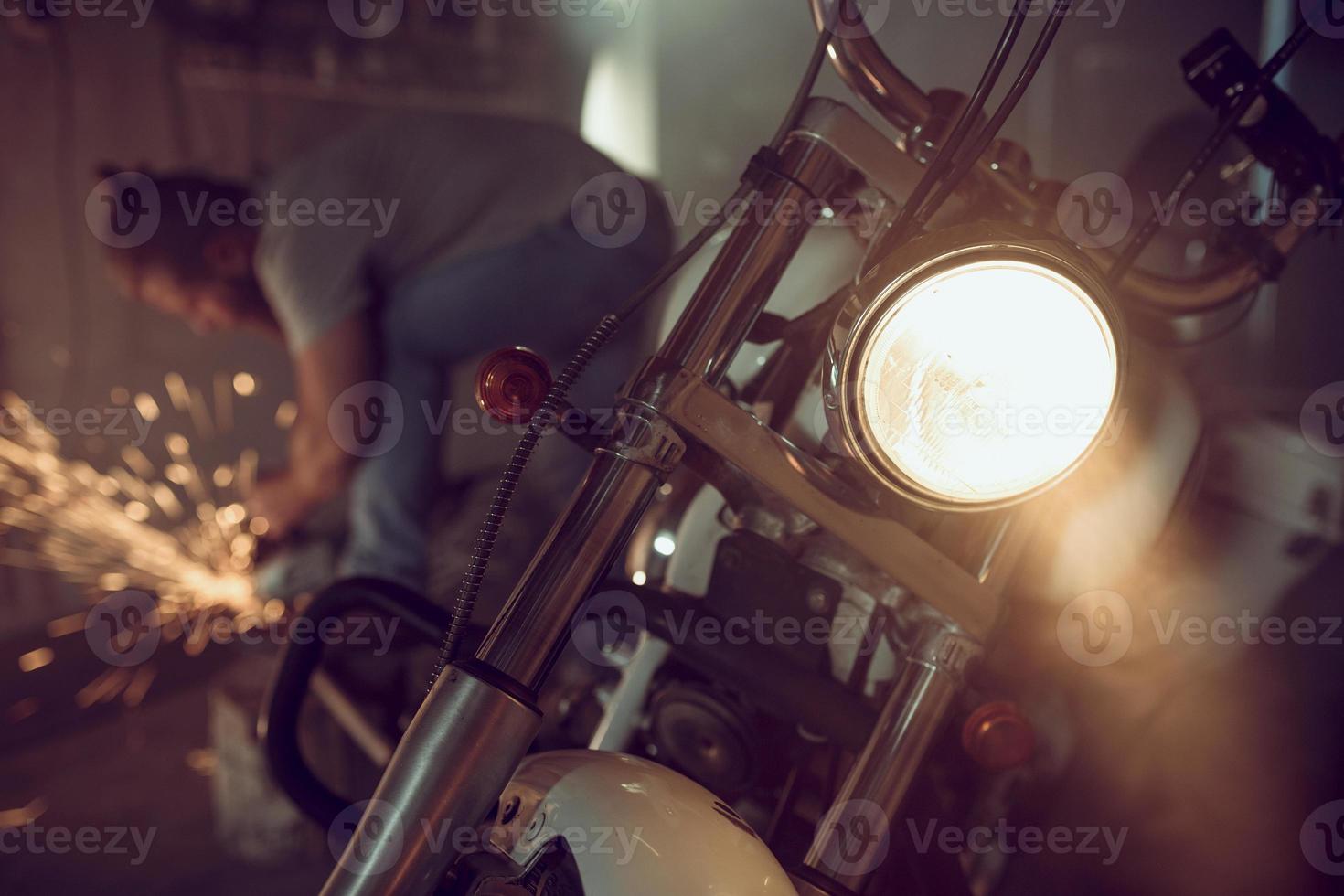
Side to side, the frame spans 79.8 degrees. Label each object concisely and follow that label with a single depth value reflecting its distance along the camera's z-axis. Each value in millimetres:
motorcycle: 648
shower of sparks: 3070
